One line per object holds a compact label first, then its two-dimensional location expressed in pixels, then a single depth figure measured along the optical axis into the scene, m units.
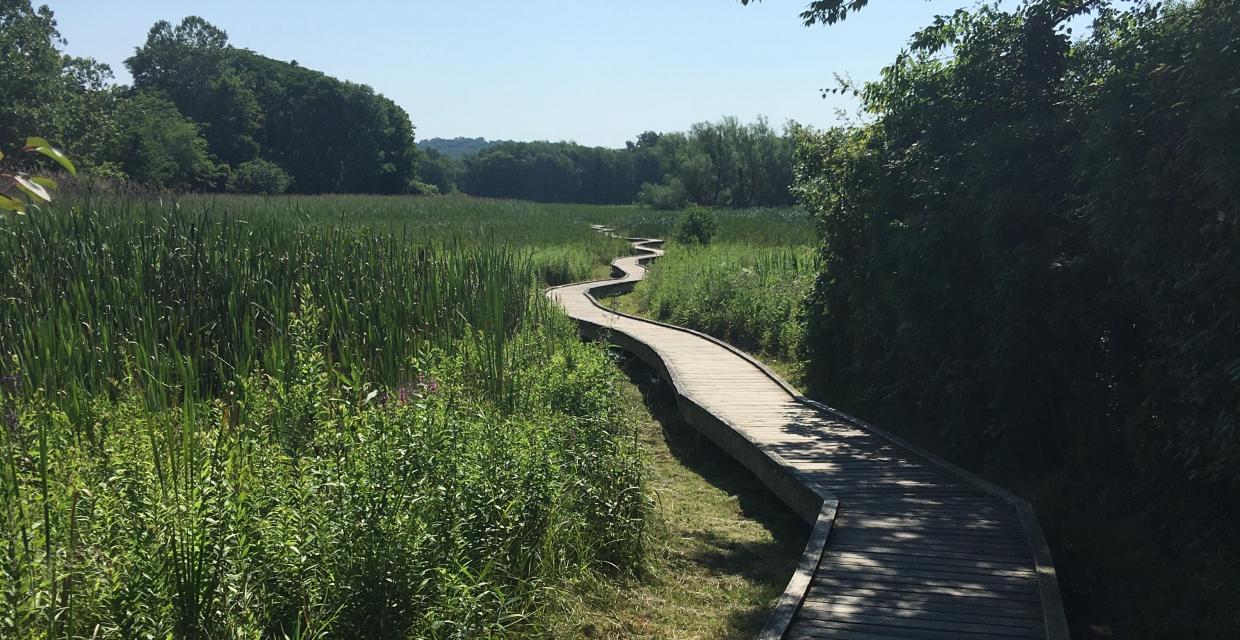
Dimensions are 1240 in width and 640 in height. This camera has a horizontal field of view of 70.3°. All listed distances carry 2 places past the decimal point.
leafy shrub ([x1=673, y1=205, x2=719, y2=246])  25.81
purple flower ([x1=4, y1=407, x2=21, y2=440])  4.24
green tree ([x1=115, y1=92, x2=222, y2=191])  34.41
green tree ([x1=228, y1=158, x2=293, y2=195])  43.75
